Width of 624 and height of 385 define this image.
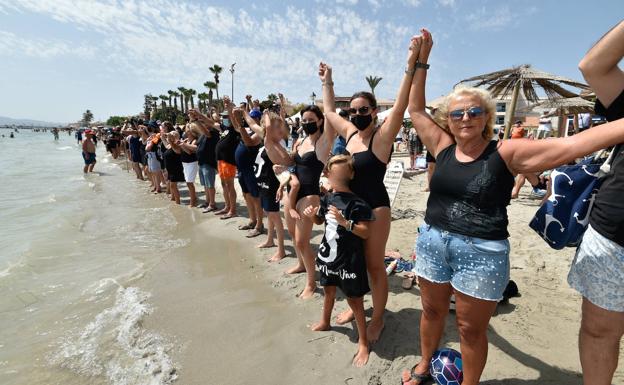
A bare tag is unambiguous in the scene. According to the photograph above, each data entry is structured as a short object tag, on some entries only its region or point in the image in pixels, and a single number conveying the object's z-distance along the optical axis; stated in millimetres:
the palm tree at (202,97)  69188
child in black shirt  2541
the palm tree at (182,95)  72488
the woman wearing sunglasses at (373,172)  2574
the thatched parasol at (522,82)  7618
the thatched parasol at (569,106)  9614
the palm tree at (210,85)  64956
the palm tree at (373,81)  62656
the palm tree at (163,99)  81312
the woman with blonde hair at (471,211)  1763
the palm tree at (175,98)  78812
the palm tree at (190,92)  71750
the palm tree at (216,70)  63406
